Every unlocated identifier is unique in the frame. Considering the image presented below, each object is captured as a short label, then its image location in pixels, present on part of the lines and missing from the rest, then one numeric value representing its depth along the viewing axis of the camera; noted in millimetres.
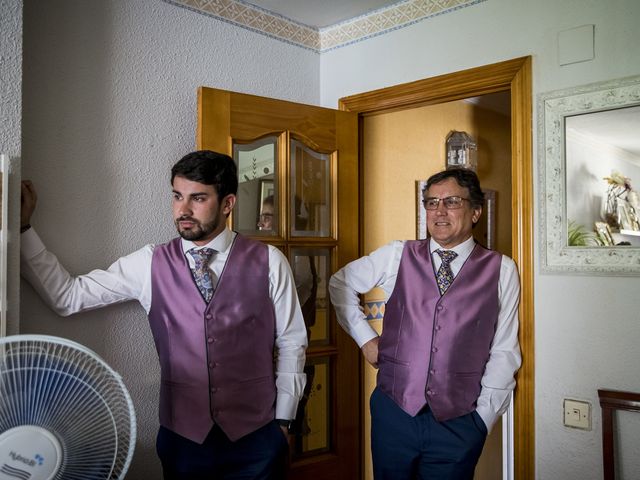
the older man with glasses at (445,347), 2057
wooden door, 2453
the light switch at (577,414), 2070
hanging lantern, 3750
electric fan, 1192
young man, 1828
